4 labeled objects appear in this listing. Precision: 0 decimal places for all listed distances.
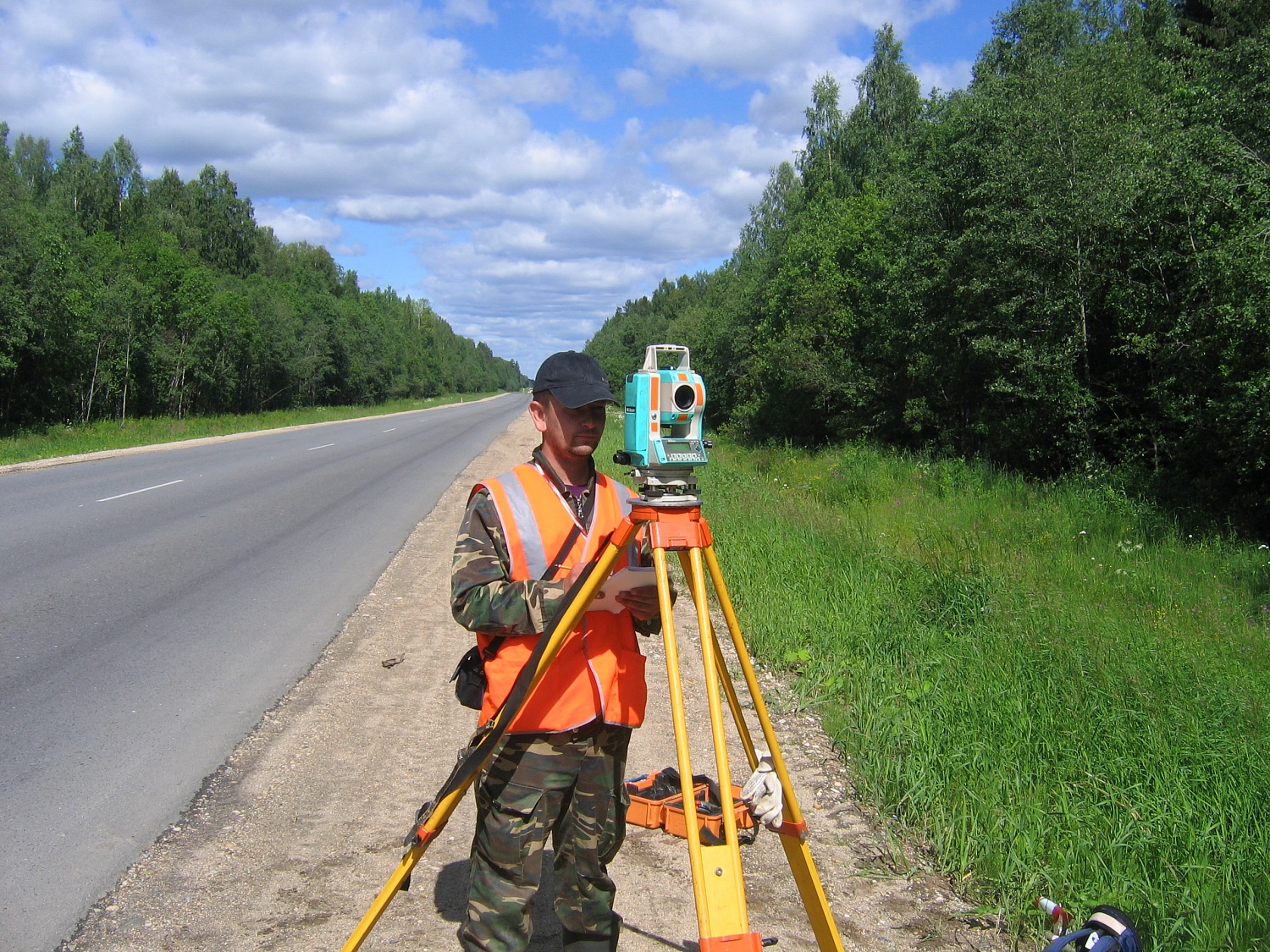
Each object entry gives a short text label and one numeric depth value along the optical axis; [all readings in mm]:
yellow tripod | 1711
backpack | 2420
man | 2148
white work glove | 1990
